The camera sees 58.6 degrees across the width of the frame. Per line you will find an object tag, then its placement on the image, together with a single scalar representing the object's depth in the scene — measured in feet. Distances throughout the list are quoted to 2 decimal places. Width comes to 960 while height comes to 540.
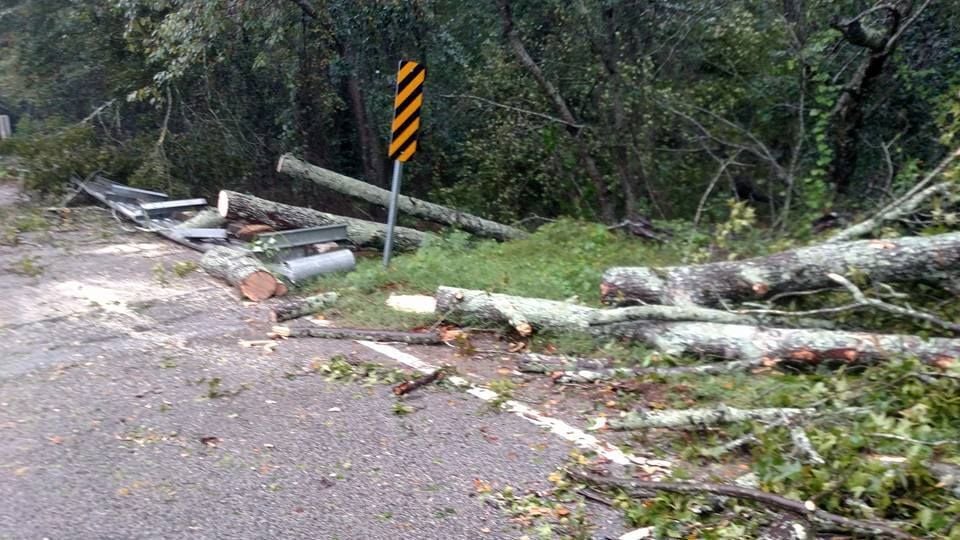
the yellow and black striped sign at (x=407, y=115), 32.12
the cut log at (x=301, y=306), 25.85
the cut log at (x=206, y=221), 38.96
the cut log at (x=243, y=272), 28.35
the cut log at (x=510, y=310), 23.02
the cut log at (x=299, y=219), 37.24
